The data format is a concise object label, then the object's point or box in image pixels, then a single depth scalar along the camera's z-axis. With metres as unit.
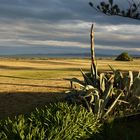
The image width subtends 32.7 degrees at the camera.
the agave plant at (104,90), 7.00
